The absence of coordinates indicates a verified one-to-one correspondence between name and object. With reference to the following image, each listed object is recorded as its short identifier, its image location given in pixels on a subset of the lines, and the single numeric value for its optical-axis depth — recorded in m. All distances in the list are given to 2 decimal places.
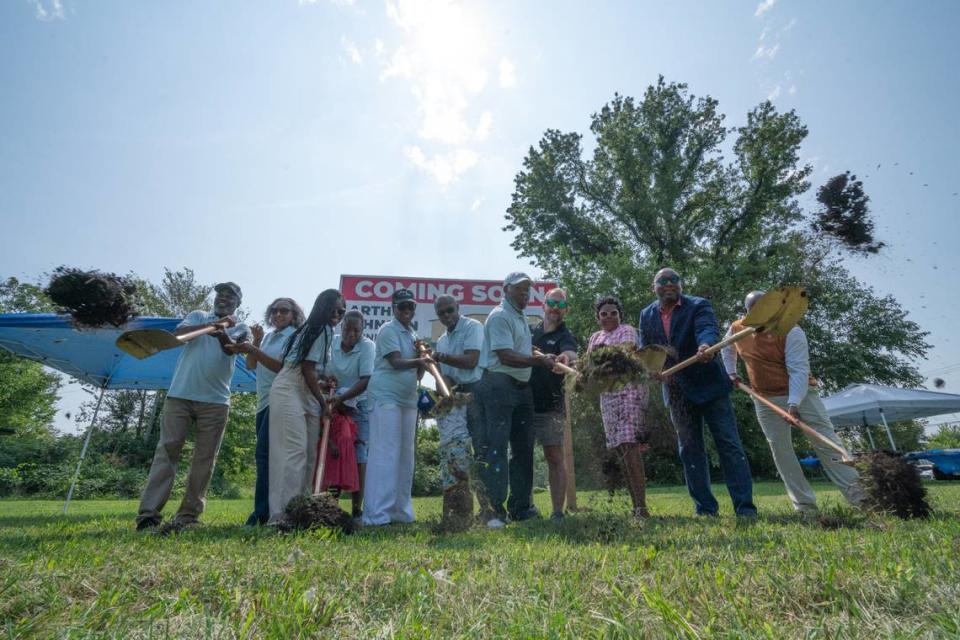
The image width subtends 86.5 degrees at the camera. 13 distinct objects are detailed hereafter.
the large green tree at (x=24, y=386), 24.05
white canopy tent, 13.08
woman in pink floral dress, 4.29
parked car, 19.31
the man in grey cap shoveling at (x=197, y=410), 4.34
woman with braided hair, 3.90
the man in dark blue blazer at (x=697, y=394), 4.37
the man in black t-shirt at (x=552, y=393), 5.03
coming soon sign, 9.28
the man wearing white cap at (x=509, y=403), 4.30
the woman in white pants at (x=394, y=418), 4.66
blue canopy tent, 6.20
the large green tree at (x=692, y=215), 22.86
